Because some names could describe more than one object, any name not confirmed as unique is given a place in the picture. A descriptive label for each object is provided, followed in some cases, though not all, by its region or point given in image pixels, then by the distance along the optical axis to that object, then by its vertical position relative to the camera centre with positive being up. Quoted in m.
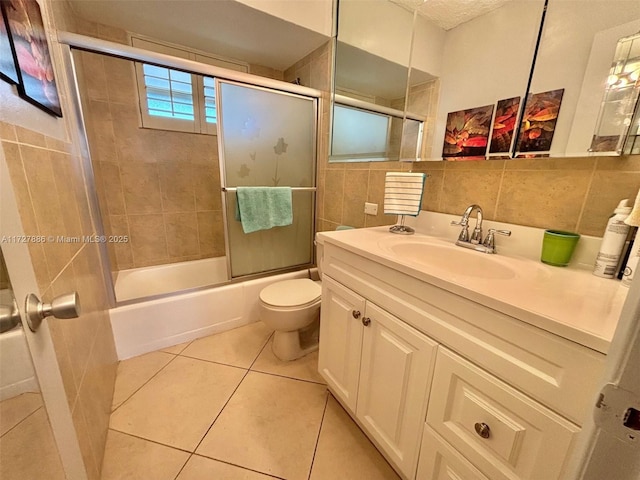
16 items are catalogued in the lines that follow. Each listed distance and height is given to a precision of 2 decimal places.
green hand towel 1.86 -0.22
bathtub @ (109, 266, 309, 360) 1.61 -0.94
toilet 1.52 -0.77
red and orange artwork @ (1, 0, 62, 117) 0.71 +0.36
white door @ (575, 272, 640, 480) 0.25 -0.22
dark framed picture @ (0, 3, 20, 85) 0.62 +0.27
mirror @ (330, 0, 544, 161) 1.05 +0.59
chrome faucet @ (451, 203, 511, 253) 1.05 -0.21
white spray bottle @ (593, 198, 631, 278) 0.76 -0.15
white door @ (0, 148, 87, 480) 0.43 -0.35
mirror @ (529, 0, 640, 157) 0.80 +0.40
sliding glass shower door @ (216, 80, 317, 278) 1.77 +0.12
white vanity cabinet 0.55 -0.52
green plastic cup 0.86 -0.19
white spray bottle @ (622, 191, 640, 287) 0.69 -0.15
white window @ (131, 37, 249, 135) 2.04 +0.65
